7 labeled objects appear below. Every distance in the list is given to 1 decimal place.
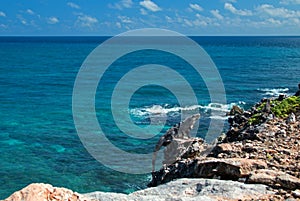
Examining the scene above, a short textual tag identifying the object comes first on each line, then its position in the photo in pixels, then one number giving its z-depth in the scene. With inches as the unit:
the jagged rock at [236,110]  1037.6
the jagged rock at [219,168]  390.0
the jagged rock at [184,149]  583.2
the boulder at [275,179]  347.3
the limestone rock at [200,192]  333.1
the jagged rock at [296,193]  322.9
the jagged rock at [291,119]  565.3
